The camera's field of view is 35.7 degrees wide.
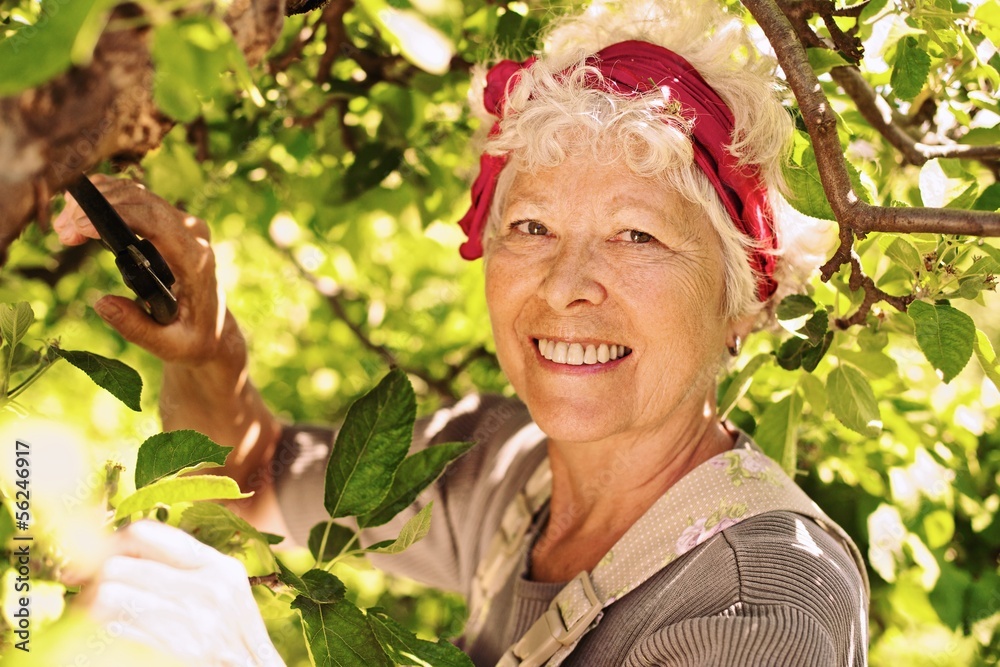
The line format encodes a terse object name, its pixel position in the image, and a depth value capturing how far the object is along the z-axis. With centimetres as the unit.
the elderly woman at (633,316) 80
